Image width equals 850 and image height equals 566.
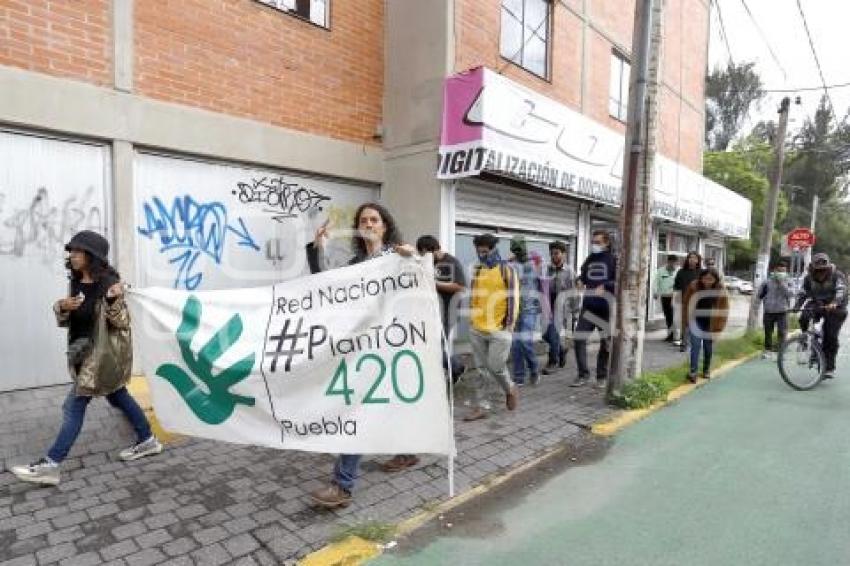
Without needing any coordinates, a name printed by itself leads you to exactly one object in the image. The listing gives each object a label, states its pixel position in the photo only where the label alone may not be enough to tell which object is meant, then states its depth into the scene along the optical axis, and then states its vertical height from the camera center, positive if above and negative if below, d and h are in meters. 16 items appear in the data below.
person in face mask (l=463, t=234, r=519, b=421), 5.47 -0.58
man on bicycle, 7.43 -0.52
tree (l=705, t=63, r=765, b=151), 48.94 +13.59
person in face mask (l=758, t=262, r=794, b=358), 9.08 -0.62
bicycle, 7.16 -1.29
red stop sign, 16.02 +0.56
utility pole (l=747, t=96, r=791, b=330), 11.88 +0.94
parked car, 34.58 -1.63
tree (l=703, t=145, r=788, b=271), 37.72 +5.26
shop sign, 6.83 +1.52
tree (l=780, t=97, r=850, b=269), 47.81 +6.61
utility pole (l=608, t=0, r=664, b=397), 6.02 +0.83
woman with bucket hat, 3.75 -0.61
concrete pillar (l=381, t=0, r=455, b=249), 7.27 +1.80
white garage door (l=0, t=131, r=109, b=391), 4.80 +0.11
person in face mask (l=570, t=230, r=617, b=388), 6.93 -0.50
